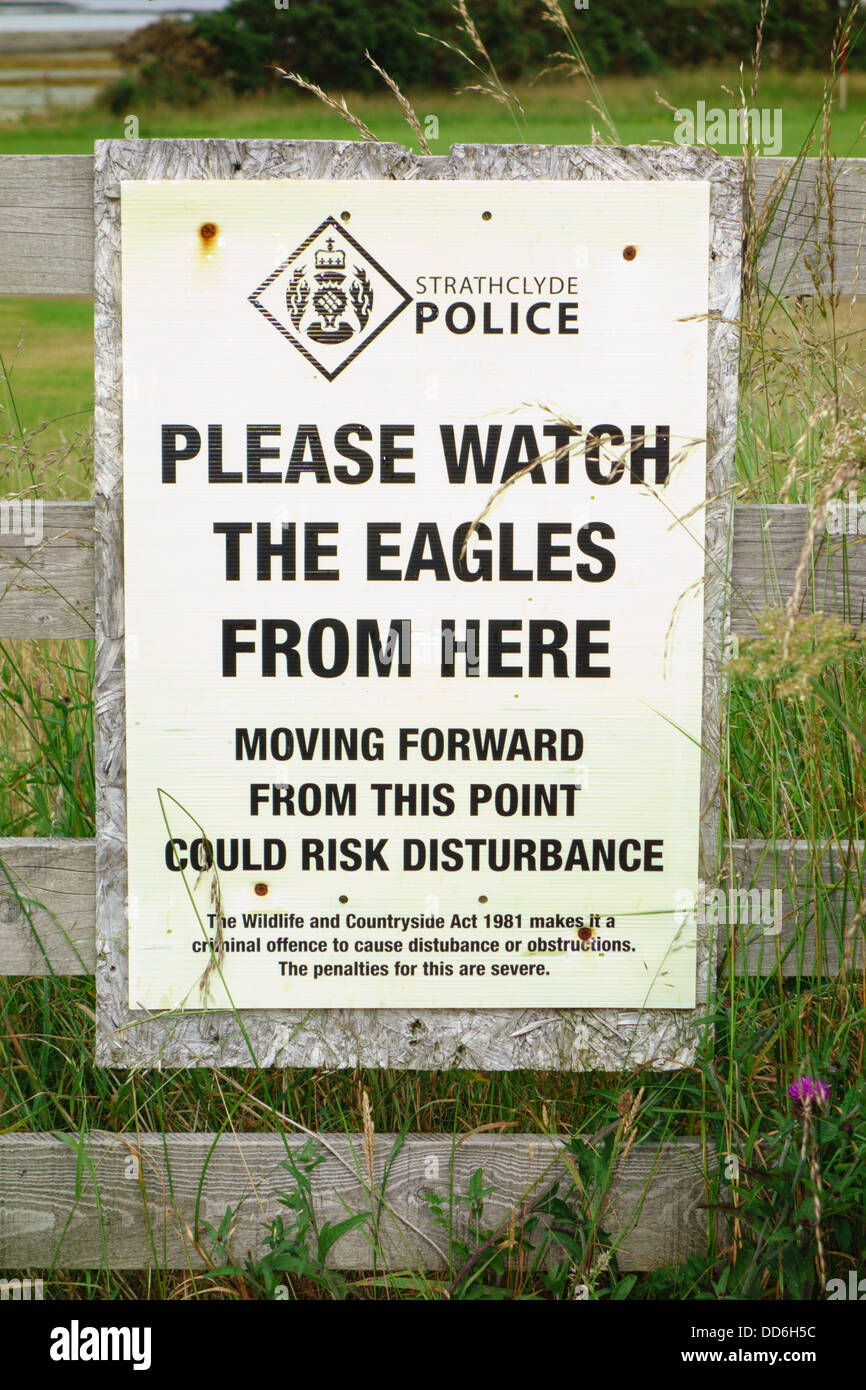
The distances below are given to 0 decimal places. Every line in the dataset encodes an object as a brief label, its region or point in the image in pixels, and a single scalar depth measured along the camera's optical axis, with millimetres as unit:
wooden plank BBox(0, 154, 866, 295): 2180
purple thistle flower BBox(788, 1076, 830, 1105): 1929
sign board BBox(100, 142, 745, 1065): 2174
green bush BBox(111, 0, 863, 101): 23562
